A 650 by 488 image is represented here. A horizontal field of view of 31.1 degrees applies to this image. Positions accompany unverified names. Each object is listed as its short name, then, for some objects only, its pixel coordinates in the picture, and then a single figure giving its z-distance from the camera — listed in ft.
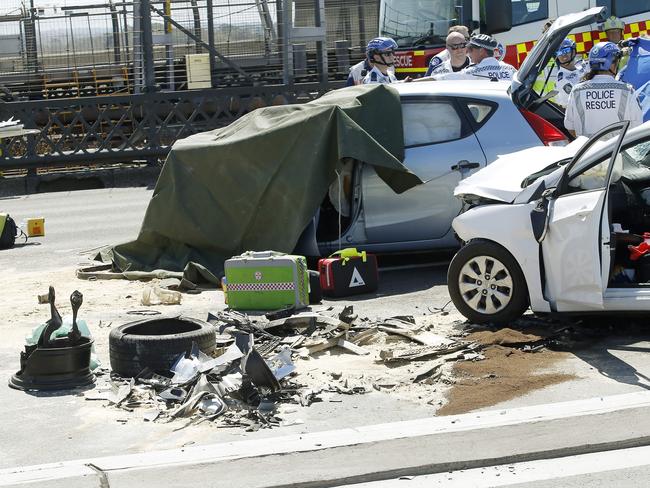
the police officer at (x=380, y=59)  46.91
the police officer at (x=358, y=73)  48.93
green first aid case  29.68
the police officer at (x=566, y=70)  46.78
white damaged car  24.76
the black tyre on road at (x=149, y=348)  23.81
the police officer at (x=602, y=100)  34.14
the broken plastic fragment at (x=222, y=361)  22.99
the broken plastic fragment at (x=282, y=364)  22.59
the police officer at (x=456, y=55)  47.88
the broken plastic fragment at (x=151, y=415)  21.25
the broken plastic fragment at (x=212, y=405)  21.30
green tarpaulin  34.17
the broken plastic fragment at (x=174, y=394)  22.08
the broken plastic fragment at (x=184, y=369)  22.97
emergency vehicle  58.49
